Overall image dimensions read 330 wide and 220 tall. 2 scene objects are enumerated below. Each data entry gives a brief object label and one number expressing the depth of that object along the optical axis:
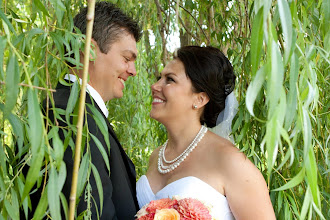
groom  1.42
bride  1.62
